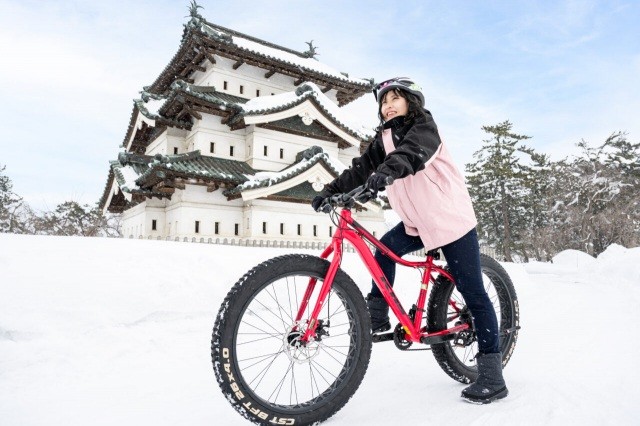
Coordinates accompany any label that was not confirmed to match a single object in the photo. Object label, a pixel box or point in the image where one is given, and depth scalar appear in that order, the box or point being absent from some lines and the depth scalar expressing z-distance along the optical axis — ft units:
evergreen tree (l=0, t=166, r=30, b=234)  52.77
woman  6.58
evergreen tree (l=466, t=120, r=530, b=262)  104.12
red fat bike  5.32
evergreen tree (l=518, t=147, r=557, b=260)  105.40
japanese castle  43.98
